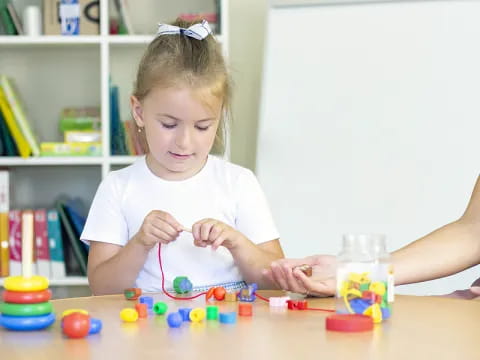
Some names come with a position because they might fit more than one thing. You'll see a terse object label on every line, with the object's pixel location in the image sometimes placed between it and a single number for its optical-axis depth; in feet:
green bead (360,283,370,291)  3.63
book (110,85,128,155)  9.98
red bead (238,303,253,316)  3.89
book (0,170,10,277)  9.96
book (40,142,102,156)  9.93
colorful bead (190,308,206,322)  3.70
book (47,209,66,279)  9.98
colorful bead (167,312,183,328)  3.56
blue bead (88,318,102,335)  3.41
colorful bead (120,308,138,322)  3.72
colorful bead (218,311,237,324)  3.68
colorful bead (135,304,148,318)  3.84
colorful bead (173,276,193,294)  4.69
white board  9.12
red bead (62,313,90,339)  3.32
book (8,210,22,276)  9.97
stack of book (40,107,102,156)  9.94
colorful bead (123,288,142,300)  4.43
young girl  5.43
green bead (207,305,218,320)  3.77
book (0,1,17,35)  9.97
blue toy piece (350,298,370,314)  3.63
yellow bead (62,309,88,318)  3.43
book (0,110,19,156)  9.89
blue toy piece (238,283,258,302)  4.38
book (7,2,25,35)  9.97
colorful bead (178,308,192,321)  3.73
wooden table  3.05
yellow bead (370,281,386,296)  3.63
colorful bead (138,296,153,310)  4.13
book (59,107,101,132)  10.23
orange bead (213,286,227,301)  4.40
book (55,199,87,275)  10.03
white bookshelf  10.48
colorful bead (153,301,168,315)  3.91
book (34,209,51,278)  10.00
